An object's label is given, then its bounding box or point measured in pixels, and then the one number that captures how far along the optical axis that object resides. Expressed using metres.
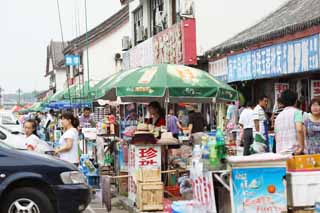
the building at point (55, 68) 61.34
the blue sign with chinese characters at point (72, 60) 32.47
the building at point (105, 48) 42.44
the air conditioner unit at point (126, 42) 31.23
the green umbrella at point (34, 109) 47.83
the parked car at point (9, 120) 24.28
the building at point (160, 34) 19.23
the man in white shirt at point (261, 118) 14.77
